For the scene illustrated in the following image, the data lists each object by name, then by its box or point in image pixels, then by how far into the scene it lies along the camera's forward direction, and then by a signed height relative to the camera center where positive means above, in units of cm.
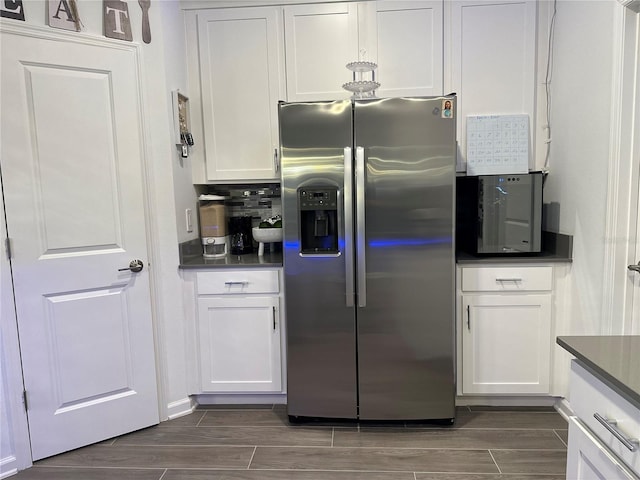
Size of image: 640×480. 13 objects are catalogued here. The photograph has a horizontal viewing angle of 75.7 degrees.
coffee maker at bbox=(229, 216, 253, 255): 270 -18
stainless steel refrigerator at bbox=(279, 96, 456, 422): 208 -27
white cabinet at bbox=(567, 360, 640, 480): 85 -53
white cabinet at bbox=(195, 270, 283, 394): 238 -72
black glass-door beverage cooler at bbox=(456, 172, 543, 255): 229 -7
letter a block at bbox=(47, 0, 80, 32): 193 +94
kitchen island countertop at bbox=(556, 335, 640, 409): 85 -38
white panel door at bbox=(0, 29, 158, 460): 193 -11
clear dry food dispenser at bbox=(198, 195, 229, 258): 260 -12
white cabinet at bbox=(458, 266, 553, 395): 229 -72
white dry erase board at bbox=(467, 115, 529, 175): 245 +35
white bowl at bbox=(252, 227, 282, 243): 260 -17
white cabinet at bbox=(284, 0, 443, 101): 247 +97
